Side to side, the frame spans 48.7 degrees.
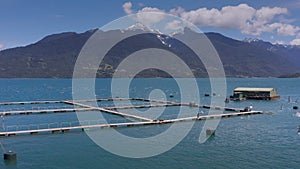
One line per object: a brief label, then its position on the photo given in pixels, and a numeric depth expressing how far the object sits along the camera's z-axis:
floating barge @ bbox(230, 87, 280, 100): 120.53
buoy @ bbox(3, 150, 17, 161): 39.62
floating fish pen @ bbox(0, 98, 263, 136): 59.59
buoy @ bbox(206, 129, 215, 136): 53.15
